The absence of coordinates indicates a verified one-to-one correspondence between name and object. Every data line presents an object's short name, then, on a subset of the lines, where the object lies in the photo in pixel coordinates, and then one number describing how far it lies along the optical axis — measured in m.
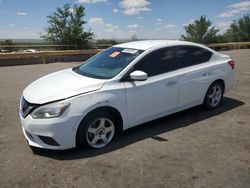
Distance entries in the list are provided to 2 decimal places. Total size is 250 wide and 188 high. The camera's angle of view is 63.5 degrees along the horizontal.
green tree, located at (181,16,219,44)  33.44
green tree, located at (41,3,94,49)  19.16
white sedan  2.92
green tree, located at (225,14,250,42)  33.06
